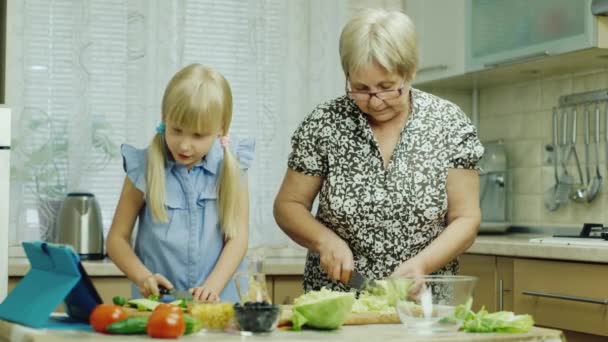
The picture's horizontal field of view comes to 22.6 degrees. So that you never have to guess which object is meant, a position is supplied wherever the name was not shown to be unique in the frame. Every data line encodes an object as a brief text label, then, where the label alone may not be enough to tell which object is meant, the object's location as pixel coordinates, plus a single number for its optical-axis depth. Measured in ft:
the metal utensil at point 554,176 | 16.09
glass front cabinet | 14.39
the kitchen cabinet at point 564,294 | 13.03
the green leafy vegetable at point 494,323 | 9.56
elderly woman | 11.09
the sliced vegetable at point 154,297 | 9.85
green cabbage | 9.39
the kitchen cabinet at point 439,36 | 16.53
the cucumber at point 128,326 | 9.09
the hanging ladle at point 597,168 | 15.42
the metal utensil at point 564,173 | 15.93
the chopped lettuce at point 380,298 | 9.54
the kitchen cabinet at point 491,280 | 14.38
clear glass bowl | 9.35
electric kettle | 14.93
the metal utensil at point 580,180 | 15.61
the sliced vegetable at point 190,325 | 9.13
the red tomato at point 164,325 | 8.92
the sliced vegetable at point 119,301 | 9.76
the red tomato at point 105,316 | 9.16
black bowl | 9.17
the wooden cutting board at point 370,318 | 9.78
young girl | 11.17
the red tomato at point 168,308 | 9.01
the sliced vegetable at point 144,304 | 9.56
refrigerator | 13.16
